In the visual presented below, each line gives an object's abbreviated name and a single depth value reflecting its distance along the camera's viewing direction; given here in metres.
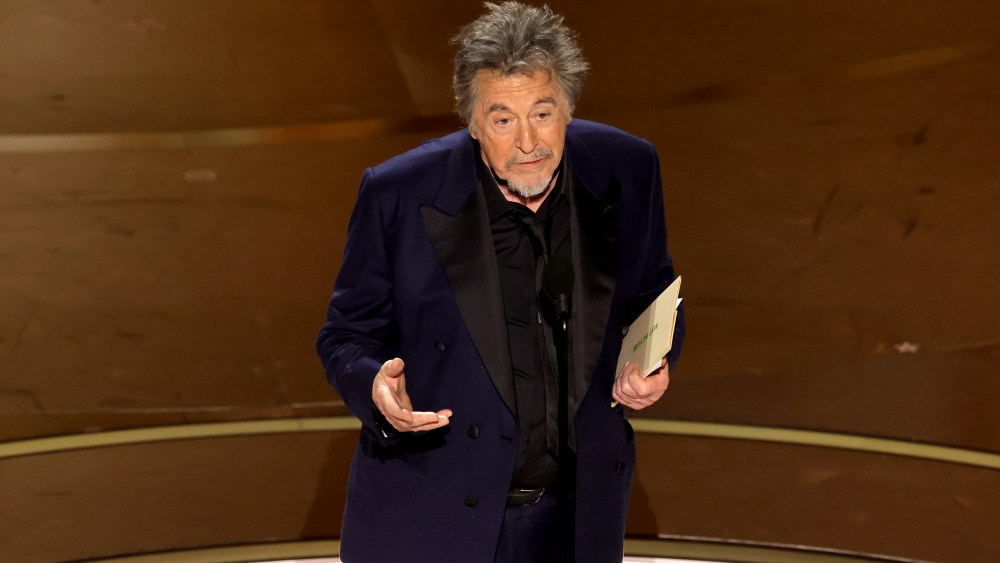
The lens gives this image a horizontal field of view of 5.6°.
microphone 15.25
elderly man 15.52
